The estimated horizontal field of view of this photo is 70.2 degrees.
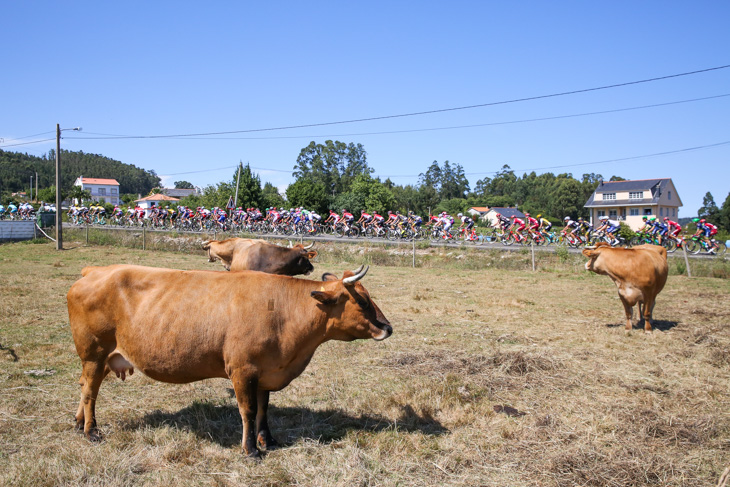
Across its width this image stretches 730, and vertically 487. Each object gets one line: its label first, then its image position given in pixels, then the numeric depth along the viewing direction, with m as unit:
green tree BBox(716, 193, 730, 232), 51.91
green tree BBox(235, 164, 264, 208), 54.72
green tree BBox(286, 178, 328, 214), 57.28
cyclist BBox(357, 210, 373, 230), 35.67
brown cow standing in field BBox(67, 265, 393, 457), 4.65
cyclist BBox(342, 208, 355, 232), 35.41
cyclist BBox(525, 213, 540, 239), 30.20
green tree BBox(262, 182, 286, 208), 59.96
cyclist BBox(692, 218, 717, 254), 26.73
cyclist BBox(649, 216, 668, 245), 27.62
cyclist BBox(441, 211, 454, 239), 32.82
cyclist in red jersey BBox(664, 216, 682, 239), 27.33
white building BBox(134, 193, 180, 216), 116.86
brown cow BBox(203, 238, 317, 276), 8.78
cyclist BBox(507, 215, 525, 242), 31.06
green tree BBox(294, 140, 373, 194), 88.12
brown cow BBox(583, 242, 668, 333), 9.69
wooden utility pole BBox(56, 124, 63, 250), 27.95
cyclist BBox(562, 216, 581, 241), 30.52
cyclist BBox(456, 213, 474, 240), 32.22
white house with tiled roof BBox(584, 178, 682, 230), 65.62
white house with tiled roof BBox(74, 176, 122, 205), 139.62
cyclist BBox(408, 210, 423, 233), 33.78
